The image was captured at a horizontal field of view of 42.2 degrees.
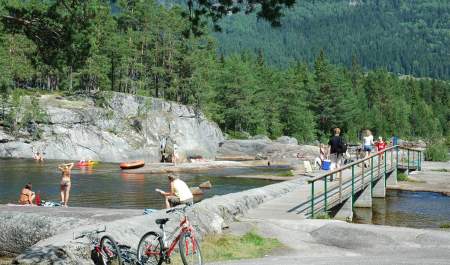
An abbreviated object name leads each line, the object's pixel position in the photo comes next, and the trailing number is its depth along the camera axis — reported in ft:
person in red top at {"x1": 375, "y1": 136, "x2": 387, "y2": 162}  117.91
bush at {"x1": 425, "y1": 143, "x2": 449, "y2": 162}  184.60
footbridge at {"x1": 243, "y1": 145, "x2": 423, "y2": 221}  62.13
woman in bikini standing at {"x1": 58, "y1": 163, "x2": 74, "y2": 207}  79.10
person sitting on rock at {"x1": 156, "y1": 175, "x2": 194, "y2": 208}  48.32
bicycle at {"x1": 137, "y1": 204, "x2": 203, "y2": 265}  37.09
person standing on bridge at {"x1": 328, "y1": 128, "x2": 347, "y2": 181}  86.17
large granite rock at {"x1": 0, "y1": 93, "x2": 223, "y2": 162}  216.74
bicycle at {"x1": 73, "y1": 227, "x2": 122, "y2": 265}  36.55
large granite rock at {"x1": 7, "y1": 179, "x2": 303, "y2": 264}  37.86
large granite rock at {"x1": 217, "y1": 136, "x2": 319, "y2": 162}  242.17
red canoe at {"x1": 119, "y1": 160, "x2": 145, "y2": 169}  162.91
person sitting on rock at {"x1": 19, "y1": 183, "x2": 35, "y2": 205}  77.25
